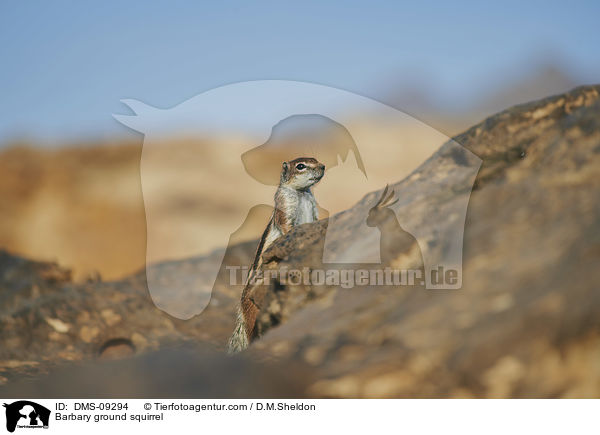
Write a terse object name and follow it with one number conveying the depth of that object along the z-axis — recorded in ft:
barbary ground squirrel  40.19
